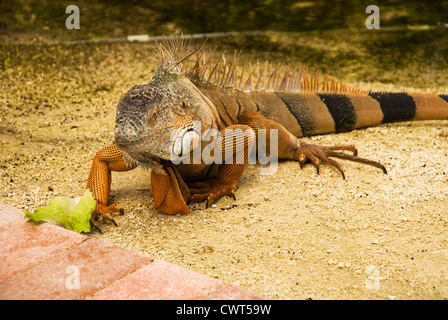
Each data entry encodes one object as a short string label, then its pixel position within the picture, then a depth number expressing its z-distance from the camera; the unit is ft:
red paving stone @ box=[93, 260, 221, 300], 6.81
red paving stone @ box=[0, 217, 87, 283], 7.67
